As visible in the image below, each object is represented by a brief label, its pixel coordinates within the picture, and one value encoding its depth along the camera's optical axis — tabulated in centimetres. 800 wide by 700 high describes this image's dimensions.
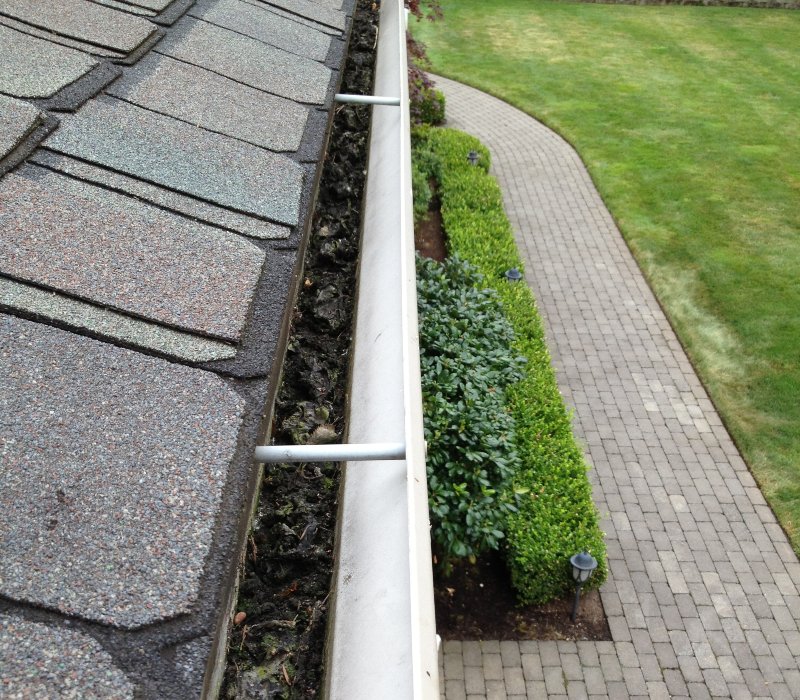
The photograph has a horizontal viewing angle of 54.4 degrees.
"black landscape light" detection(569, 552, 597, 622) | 638
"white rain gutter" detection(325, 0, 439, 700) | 164
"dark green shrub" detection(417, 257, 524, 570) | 660
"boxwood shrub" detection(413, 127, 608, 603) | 670
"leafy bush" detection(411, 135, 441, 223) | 1203
